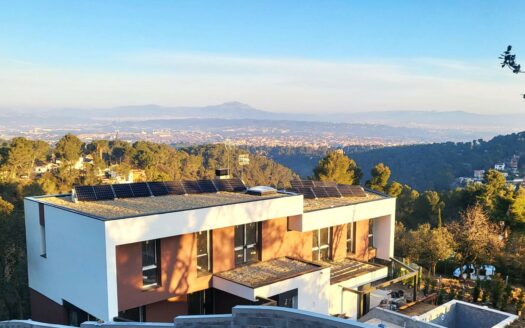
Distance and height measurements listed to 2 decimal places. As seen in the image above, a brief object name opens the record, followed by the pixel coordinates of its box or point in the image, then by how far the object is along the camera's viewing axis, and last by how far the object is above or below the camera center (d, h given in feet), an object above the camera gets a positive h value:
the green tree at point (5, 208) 61.10 -12.81
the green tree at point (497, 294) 53.47 -21.16
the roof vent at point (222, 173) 55.72 -6.97
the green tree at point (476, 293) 55.31 -21.67
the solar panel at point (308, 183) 56.90 -8.37
